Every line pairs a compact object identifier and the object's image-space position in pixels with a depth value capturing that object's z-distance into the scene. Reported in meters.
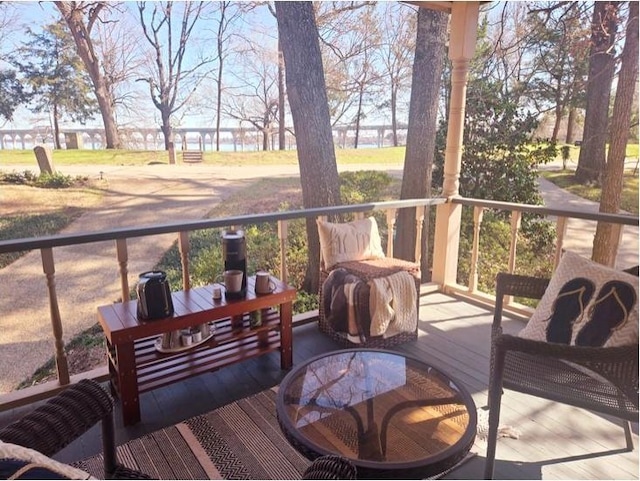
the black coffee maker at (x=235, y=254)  2.23
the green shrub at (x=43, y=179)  6.53
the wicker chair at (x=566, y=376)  1.41
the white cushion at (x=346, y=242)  2.66
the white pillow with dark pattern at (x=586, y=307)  1.55
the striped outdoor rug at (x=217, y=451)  1.60
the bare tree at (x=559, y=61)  5.55
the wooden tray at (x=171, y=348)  1.99
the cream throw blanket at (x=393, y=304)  2.43
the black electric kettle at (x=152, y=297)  1.87
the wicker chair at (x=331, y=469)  0.87
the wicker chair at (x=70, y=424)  0.98
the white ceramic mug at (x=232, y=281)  2.13
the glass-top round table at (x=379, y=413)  1.18
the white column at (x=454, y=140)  3.02
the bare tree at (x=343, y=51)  6.50
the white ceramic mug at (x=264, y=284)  2.20
